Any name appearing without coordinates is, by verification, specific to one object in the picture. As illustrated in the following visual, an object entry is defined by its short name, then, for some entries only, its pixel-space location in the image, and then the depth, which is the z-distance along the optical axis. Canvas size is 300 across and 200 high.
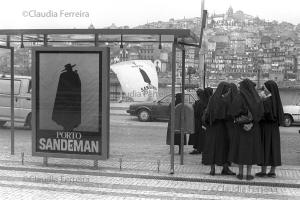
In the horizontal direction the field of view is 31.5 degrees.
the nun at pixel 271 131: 9.33
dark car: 24.19
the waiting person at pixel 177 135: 12.50
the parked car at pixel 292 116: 23.12
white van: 18.53
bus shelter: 9.48
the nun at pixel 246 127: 9.12
